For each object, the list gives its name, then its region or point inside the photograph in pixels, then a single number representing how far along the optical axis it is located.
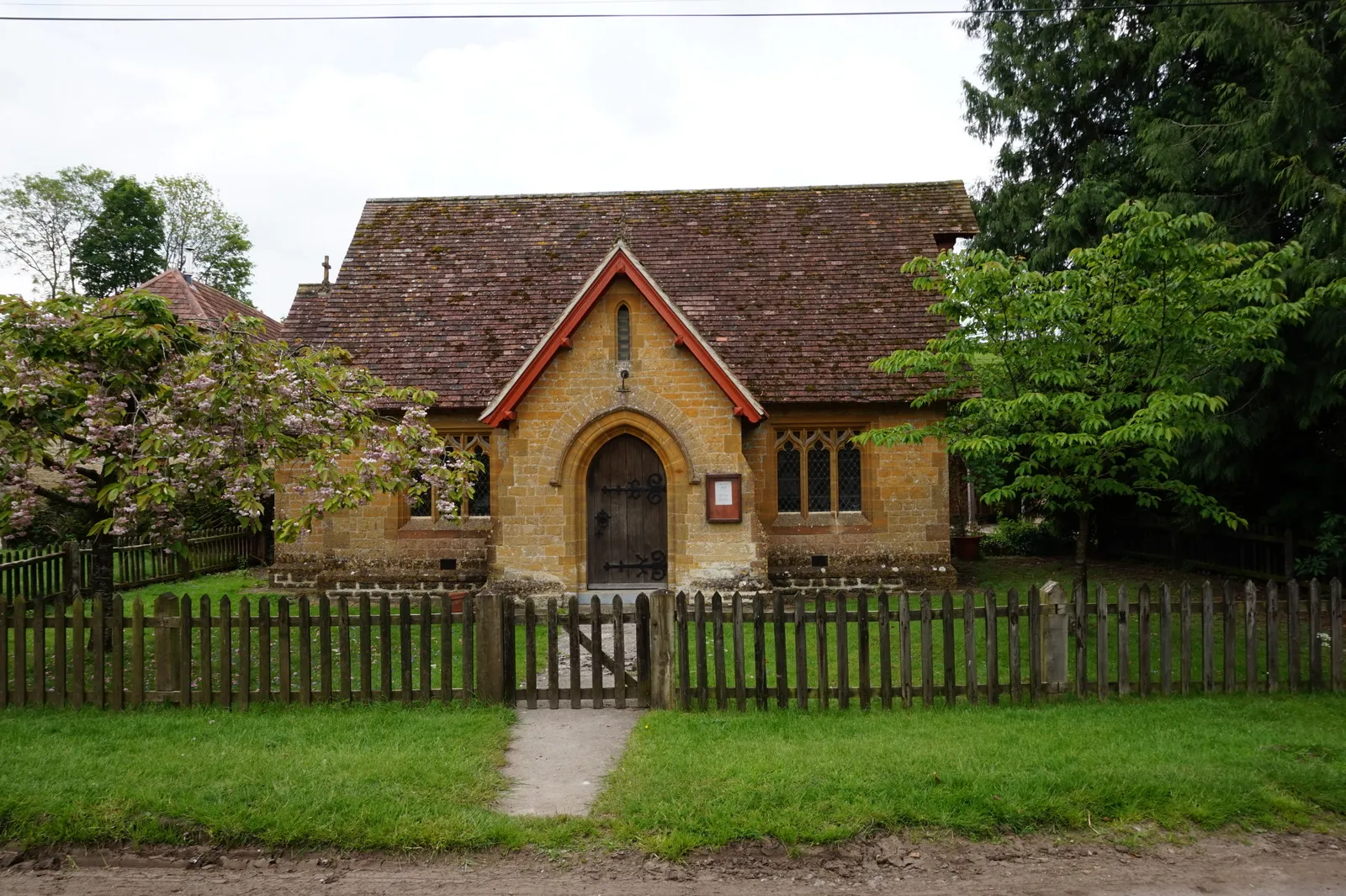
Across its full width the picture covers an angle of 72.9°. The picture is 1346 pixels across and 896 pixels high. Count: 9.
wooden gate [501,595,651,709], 8.39
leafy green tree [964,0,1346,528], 13.61
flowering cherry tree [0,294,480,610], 8.26
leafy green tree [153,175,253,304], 54.94
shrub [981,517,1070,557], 23.11
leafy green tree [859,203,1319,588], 9.03
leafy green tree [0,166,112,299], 46.97
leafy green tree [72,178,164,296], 45.69
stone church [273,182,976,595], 14.89
